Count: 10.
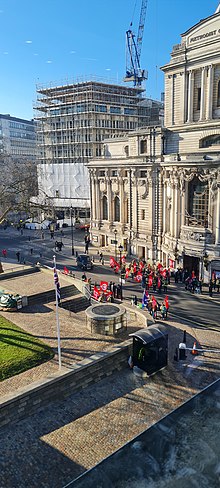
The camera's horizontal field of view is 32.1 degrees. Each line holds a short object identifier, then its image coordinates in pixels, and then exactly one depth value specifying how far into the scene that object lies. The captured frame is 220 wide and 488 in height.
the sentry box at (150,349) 19.42
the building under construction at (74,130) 67.75
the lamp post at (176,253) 37.19
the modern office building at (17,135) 150.11
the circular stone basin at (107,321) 22.45
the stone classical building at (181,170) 34.78
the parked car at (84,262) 40.23
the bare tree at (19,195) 30.23
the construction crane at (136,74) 91.12
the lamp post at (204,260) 34.41
